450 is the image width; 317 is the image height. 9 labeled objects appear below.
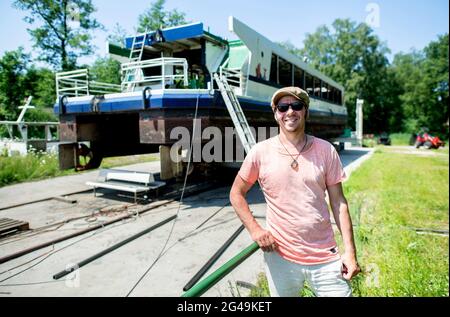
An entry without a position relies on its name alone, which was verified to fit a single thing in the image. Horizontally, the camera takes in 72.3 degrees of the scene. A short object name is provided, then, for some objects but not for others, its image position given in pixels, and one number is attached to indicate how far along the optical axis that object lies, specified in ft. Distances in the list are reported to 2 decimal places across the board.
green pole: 5.07
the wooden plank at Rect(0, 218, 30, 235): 9.33
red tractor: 82.28
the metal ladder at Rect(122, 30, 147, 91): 20.55
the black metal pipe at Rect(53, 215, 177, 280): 10.15
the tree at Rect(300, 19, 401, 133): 75.26
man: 5.65
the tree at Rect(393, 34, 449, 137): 117.60
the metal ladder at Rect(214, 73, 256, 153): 13.62
